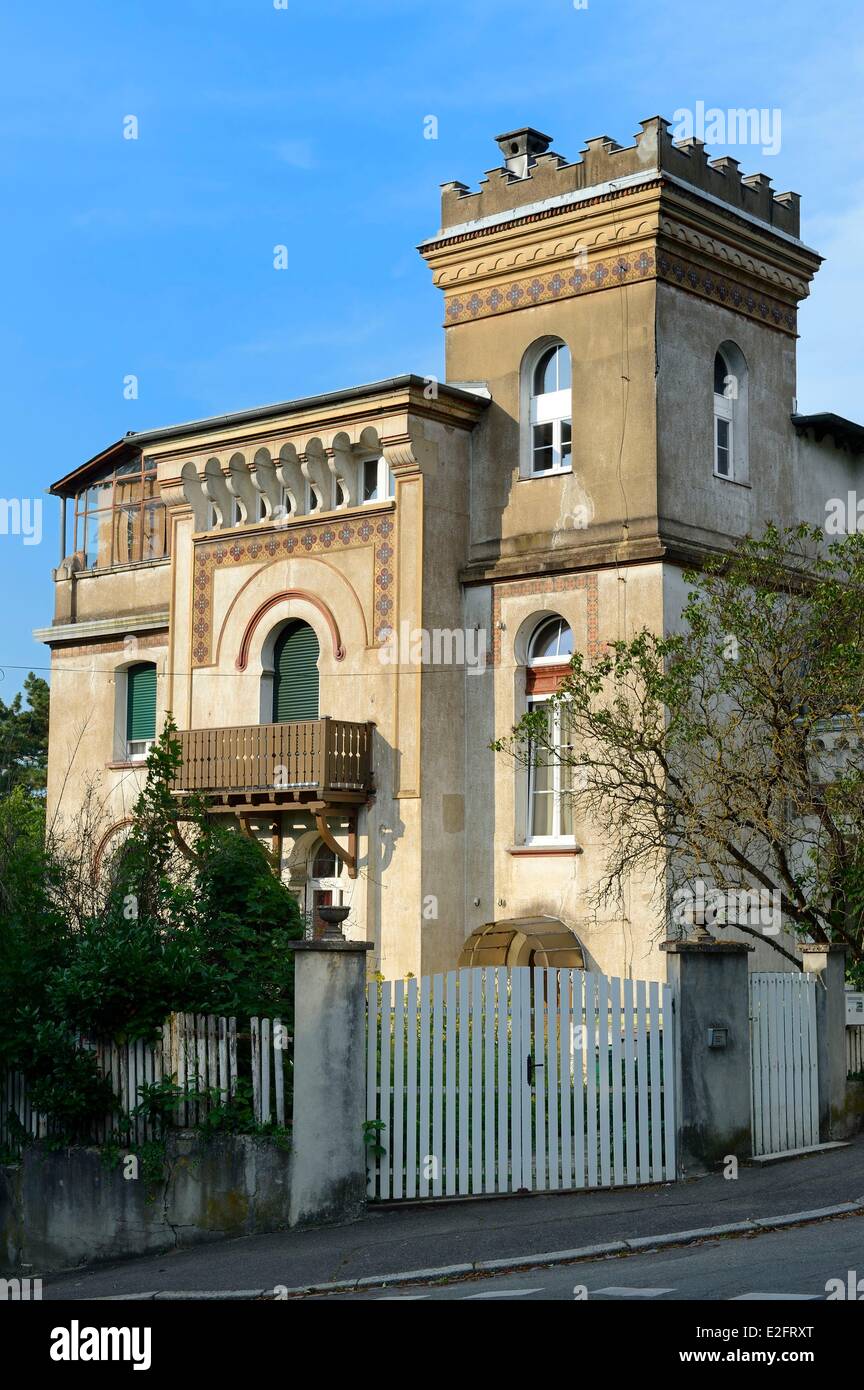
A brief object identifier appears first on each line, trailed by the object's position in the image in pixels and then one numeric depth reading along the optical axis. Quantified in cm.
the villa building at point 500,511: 2536
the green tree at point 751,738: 2025
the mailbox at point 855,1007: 2088
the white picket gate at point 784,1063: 1639
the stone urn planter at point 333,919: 1461
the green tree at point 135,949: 1509
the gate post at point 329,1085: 1405
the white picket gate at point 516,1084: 1443
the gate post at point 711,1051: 1522
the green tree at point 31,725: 5778
